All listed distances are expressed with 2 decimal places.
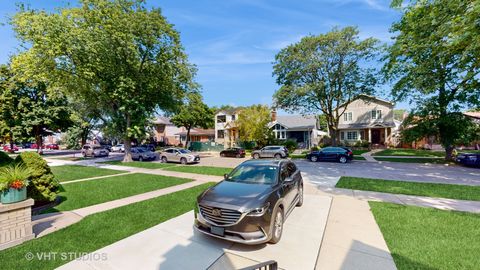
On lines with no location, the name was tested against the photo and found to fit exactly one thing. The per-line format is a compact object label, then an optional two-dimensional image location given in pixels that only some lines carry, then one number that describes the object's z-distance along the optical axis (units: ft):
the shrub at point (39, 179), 21.71
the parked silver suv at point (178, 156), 64.49
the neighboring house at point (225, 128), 130.52
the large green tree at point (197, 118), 128.19
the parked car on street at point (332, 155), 59.16
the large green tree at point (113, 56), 49.73
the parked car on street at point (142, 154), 75.61
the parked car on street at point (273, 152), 71.46
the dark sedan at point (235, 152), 83.10
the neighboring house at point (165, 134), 173.06
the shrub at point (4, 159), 22.23
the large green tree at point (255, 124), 99.35
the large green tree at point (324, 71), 75.51
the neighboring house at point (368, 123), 102.42
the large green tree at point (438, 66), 23.47
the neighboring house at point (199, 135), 159.94
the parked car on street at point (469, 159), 47.03
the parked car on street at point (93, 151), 86.07
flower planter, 14.44
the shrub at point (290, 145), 100.33
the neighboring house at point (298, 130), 111.34
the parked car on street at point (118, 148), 124.49
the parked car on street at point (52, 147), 155.76
